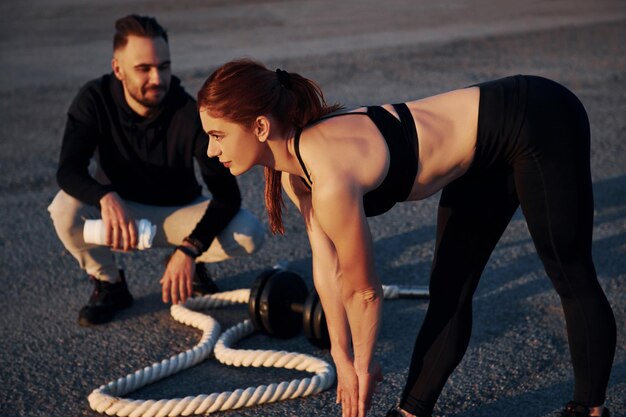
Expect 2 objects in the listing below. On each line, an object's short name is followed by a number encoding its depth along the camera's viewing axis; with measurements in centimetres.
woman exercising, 311
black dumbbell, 449
